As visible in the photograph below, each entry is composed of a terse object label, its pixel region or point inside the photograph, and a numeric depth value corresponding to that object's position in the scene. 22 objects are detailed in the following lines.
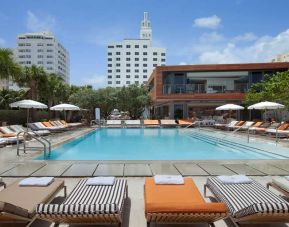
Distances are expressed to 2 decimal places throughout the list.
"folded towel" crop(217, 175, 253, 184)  3.44
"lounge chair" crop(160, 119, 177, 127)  18.37
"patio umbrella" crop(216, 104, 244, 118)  16.82
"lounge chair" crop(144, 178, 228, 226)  2.41
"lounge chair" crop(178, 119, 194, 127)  18.35
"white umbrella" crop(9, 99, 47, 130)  10.74
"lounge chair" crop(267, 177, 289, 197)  3.33
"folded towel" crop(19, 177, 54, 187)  3.32
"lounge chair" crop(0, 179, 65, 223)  2.41
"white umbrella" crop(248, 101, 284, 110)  12.88
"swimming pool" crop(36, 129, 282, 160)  7.88
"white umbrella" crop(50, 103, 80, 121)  16.68
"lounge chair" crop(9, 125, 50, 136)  10.00
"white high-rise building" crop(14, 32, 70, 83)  79.83
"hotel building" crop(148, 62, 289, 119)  21.02
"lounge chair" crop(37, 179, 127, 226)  2.41
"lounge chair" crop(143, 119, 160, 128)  18.27
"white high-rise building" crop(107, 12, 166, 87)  66.26
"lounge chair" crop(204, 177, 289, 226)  2.43
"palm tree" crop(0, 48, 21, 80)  12.96
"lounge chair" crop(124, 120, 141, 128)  18.41
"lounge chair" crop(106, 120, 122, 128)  18.29
